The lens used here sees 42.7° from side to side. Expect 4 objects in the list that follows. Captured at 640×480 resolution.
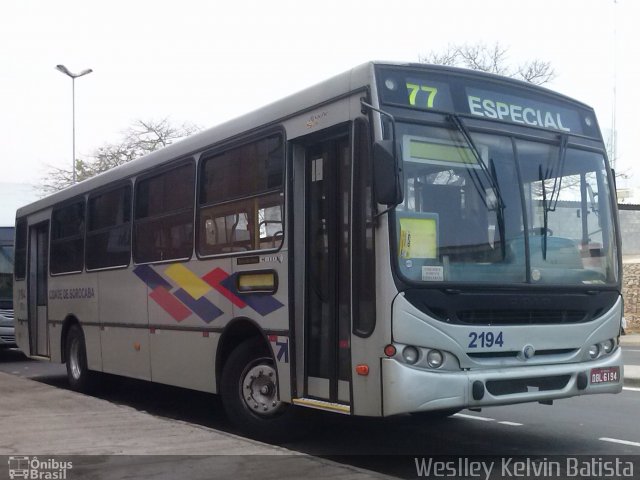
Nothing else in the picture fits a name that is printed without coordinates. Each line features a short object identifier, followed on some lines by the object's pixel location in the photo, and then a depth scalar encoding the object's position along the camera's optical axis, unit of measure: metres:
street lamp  34.69
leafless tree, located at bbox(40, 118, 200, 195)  46.06
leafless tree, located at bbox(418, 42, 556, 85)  37.94
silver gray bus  6.44
